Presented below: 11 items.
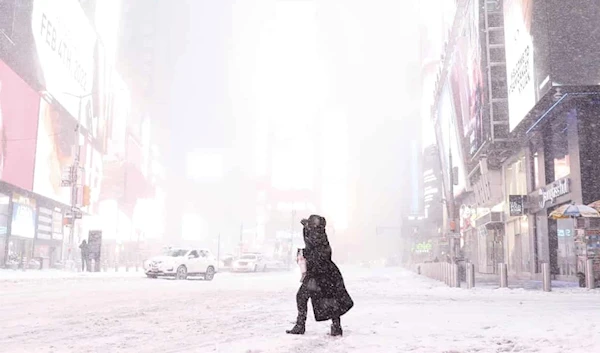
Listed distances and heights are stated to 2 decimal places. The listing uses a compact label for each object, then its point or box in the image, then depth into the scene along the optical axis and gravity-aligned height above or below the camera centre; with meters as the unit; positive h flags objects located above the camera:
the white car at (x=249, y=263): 44.31 -1.12
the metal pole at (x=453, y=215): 31.61 +2.14
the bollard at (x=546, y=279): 18.28 -0.92
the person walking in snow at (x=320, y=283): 7.41 -0.45
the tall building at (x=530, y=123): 25.72 +7.13
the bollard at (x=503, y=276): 19.72 -0.90
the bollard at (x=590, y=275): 19.28 -0.83
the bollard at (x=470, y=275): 19.77 -0.87
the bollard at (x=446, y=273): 22.17 -0.93
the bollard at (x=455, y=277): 20.24 -0.97
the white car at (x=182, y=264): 25.98 -0.74
